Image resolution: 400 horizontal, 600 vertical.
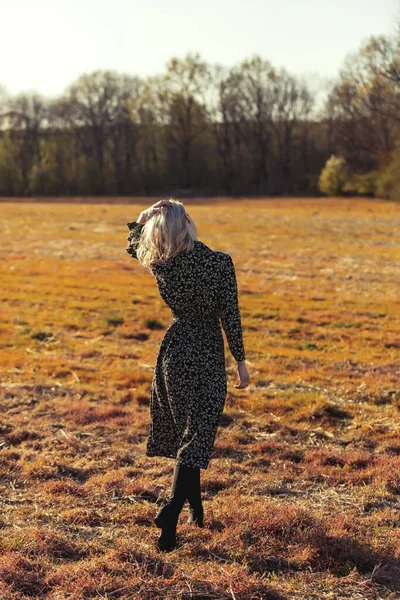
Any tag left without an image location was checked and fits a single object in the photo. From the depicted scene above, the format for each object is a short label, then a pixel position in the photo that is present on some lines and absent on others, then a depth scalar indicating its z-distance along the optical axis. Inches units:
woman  155.8
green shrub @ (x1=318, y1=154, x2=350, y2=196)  2273.6
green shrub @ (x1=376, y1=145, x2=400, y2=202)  1865.2
